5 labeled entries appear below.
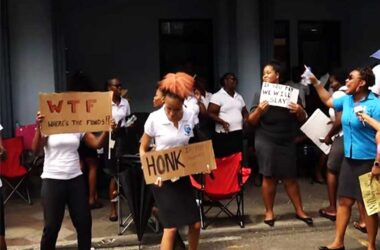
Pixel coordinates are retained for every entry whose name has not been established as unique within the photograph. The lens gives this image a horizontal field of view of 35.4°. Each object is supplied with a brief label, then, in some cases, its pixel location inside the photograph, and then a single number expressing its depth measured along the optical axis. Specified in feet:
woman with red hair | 16.30
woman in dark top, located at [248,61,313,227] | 21.81
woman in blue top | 17.87
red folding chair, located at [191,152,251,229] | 21.93
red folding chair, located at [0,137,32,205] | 25.94
